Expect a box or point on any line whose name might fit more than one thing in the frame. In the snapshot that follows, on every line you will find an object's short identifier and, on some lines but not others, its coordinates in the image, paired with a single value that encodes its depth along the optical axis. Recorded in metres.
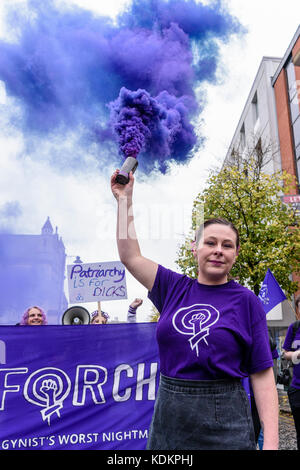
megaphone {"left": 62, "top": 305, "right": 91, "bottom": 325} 6.54
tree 13.45
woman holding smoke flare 1.45
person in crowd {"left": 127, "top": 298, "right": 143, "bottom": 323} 5.28
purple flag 7.14
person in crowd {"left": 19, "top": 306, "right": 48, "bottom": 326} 5.32
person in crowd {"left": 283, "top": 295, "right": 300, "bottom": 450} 4.06
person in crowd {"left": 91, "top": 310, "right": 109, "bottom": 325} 6.16
